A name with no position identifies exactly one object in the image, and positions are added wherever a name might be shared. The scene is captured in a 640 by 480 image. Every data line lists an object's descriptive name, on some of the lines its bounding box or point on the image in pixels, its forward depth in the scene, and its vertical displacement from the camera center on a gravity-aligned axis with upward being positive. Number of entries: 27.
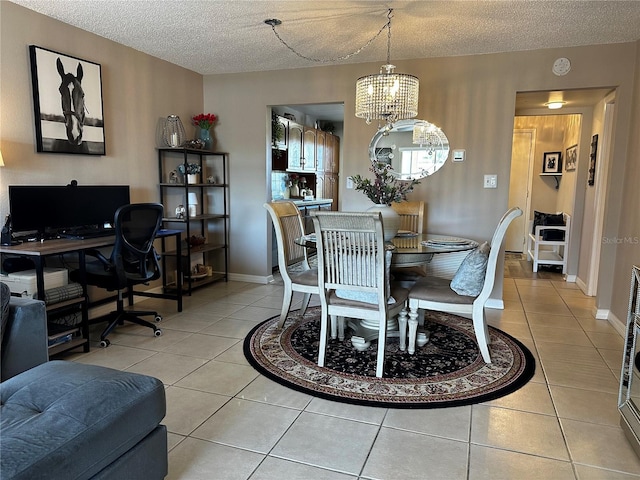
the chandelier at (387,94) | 3.25 +0.69
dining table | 2.75 -0.43
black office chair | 3.02 -0.54
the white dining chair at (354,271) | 2.43 -0.50
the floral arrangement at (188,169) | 4.30 +0.14
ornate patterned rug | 2.37 -1.14
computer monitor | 2.87 -0.18
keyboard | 3.18 -0.40
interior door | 7.13 +0.05
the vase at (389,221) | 2.96 -0.24
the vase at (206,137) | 4.75 +0.50
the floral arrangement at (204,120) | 4.72 +0.68
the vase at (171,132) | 4.25 +0.49
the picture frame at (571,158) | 5.60 +0.40
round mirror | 4.23 +0.37
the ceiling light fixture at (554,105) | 5.02 +0.97
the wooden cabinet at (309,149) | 6.26 +0.51
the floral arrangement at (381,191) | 3.00 -0.04
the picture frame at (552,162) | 6.86 +0.40
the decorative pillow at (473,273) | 2.65 -0.53
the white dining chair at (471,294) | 2.63 -0.69
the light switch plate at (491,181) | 4.03 +0.05
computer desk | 2.61 -0.43
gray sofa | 1.18 -0.73
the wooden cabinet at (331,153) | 7.27 +0.55
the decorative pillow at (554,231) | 5.72 -0.58
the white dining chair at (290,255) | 3.23 -0.57
